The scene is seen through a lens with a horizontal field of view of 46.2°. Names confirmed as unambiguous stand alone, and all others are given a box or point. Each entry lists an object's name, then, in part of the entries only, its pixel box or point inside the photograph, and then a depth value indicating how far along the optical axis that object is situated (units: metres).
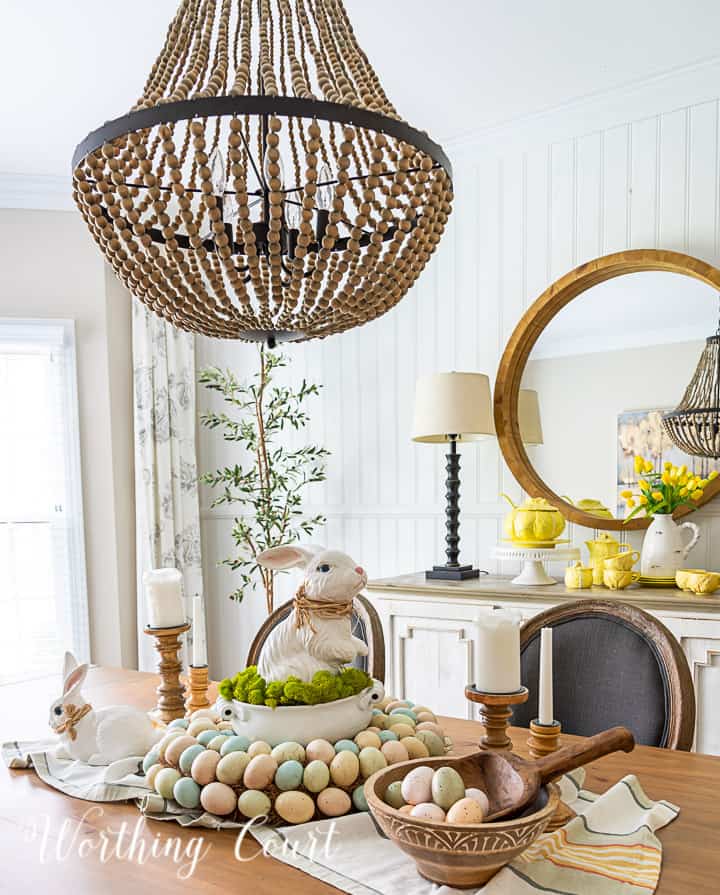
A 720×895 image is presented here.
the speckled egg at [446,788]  0.97
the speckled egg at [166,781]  1.19
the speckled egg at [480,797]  0.97
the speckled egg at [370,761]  1.17
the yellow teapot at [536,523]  2.94
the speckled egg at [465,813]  0.92
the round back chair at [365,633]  1.92
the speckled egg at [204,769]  1.17
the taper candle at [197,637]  1.49
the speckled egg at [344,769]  1.16
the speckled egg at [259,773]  1.14
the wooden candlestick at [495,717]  1.23
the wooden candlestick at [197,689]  1.66
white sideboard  2.61
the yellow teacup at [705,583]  2.50
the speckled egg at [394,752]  1.20
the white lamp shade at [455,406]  3.06
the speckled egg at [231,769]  1.16
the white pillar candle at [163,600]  1.56
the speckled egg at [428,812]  0.94
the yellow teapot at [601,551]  2.81
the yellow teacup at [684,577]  2.57
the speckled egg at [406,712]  1.37
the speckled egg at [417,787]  0.98
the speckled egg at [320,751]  1.17
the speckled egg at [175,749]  1.23
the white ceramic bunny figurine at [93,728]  1.36
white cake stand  2.88
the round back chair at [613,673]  1.52
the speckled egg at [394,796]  1.00
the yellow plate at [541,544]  2.94
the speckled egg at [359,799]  1.15
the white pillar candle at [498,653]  1.22
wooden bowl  0.89
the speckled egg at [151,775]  1.23
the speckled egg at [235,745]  1.20
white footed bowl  1.22
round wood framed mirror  2.90
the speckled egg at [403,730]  1.29
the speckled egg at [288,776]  1.14
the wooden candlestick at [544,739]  1.23
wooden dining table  0.98
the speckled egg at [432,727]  1.33
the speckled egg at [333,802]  1.13
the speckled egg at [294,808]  1.12
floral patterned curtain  3.91
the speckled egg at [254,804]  1.13
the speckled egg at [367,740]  1.22
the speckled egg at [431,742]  1.29
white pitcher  2.70
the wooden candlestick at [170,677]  1.57
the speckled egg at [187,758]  1.20
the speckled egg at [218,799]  1.14
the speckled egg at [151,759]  1.27
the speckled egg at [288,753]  1.17
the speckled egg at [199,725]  1.32
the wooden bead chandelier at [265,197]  1.09
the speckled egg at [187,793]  1.16
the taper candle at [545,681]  1.21
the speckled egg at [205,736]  1.26
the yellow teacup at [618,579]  2.70
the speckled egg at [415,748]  1.24
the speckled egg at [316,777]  1.14
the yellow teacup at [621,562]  2.71
